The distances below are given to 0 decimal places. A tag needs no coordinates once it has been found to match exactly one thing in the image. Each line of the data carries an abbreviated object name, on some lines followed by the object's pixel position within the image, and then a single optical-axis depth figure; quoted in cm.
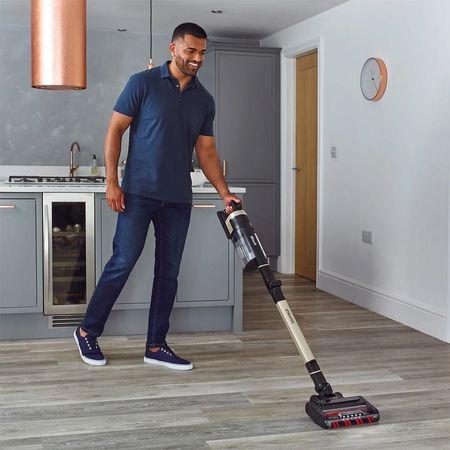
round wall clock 512
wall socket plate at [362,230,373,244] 536
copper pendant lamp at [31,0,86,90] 433
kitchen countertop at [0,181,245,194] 412
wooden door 658
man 351
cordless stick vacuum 283
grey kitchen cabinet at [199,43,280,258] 697
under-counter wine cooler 420
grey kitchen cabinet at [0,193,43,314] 416
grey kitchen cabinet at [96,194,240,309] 429
